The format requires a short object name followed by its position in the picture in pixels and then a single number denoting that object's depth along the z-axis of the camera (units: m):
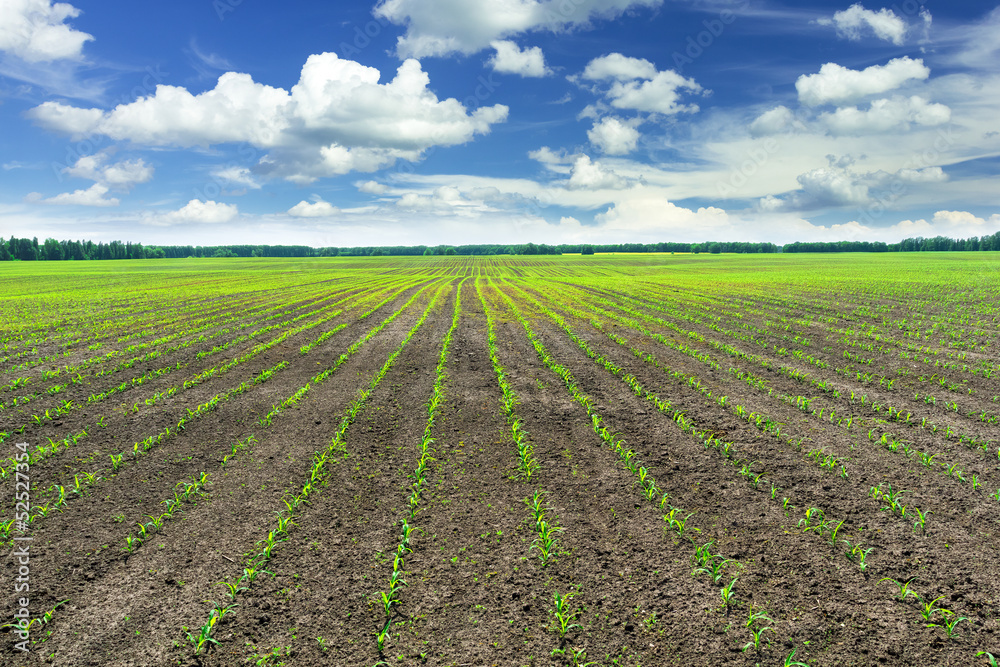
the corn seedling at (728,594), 5.29
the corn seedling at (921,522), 6.65
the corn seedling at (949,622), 4.89
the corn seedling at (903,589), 5.37
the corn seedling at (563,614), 4.96
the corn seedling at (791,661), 4.52
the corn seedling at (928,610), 5.08
